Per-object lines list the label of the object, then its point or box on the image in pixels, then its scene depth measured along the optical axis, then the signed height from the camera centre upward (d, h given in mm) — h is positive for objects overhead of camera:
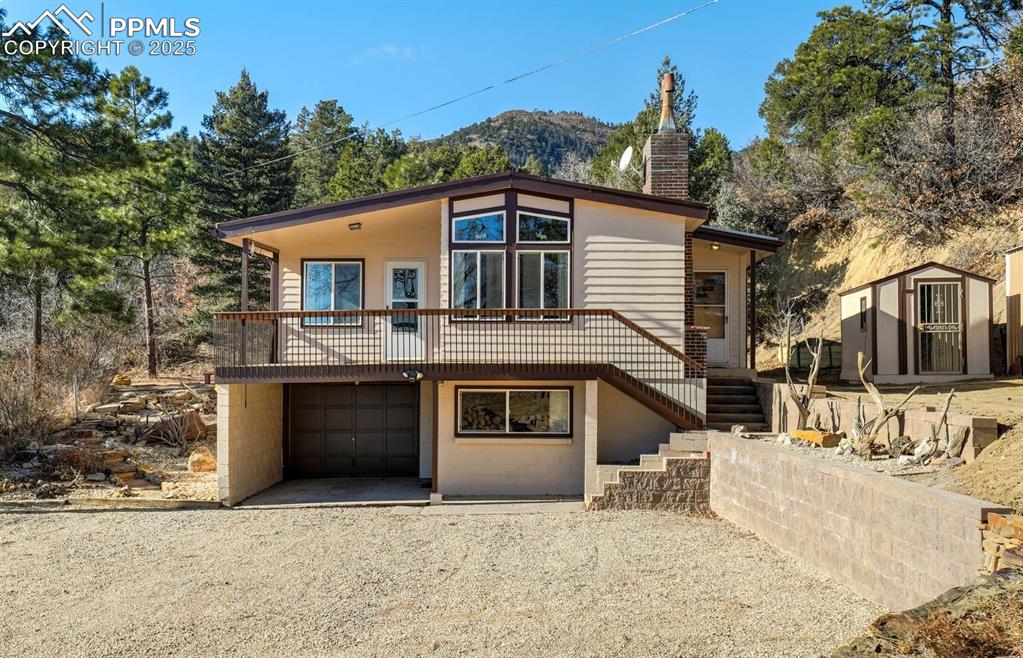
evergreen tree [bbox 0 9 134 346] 11688 +3022
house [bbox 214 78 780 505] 11016 +46
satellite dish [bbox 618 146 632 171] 14600 +4021
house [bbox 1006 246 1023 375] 13492 +631
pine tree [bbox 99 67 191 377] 13742 +3854
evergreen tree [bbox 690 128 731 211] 25906 +6795
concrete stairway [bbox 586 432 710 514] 10266 -2215
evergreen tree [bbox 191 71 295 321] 24094 +6149
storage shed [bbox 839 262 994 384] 13344 +355
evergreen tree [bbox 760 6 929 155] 22219 +9698
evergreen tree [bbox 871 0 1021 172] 20969 +9767
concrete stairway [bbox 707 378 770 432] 11594 -1141
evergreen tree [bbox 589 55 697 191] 25719 +8379
